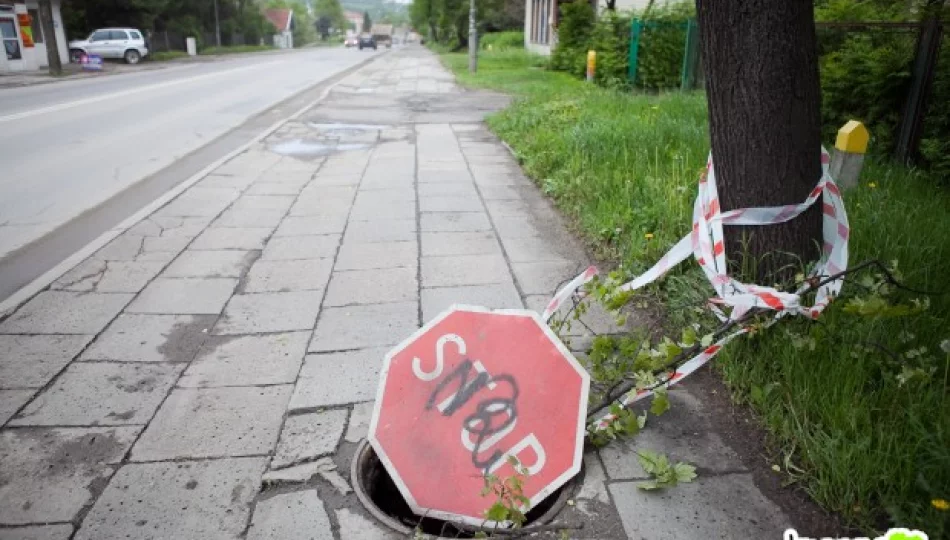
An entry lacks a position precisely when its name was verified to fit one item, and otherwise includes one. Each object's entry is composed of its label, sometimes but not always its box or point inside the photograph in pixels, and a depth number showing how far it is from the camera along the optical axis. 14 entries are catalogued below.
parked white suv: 32.78
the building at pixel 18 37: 25.66
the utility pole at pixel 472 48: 24.45
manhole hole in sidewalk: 2.38
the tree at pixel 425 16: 60.78
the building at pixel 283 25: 83.38
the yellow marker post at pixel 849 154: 4.70
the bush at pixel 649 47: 14.07
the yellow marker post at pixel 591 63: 15.48
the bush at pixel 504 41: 42.28
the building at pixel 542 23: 27.81
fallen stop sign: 2.46
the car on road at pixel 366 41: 66.50
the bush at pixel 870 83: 6.32
